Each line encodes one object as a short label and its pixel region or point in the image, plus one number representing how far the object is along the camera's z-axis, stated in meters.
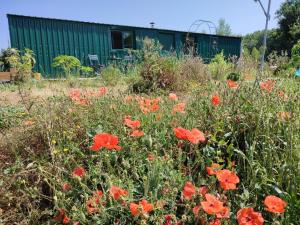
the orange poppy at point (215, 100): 1.86
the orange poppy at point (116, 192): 1.21
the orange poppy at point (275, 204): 1.03
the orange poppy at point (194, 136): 1.37
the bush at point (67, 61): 10.26
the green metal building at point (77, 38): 12.49
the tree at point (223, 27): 66.31
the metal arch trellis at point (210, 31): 12.21
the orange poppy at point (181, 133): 1.37
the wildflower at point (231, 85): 2.12
